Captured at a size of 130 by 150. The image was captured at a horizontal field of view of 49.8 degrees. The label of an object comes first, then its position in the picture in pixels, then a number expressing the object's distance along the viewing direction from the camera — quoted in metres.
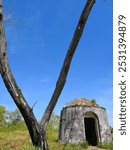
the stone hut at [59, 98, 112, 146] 10.27
